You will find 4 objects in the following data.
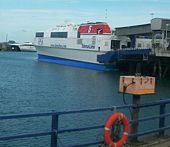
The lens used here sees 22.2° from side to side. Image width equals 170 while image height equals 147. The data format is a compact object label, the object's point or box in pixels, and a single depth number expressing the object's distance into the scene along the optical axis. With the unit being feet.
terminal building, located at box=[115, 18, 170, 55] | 190.36
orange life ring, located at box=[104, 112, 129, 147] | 24.71
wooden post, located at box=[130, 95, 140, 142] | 30.22
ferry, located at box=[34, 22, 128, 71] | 229.04
